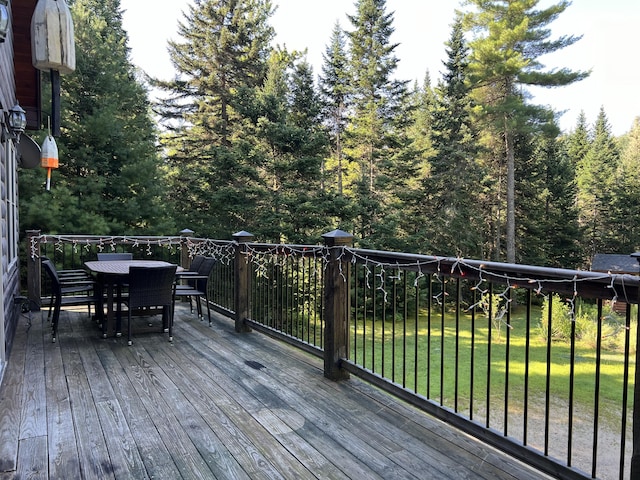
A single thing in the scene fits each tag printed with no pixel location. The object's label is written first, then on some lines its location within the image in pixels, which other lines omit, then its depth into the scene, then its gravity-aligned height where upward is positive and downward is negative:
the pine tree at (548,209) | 18.78 +0.60
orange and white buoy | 4.67 +0.76
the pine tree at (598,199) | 22.28 +1.28
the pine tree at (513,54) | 14.10 +5.72
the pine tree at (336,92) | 16.20 +4.95
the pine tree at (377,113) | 15.50 +4.08
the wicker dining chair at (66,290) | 4.09 -0.70
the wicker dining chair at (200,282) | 4.86 -0.71
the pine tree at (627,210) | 21.09 +0.63
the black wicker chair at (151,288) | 3.97 -0.61
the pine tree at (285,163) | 13.01 +1.85
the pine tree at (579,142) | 27.74 +5.42
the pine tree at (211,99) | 13.73 +4.29
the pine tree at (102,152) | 10.50 +1.86
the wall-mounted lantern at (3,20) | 1.68 +0.81
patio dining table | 4.11 -0.56
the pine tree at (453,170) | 16.91 +2.09
